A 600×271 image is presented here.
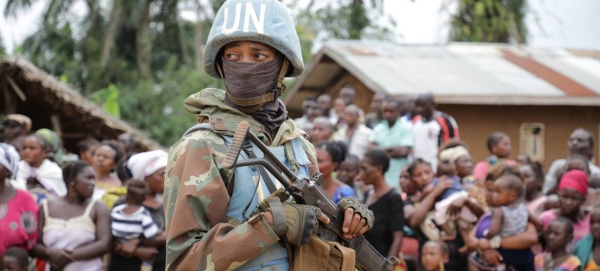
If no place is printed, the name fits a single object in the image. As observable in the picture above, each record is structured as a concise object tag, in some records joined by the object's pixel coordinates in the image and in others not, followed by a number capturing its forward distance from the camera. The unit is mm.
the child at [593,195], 7055
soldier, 2930
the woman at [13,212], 6232
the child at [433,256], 6492
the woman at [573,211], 6728
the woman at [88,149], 8827
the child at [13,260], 6121
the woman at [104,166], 7889
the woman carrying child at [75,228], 6297
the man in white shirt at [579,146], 8383
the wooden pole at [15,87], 11840
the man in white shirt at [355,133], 9917
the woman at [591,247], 6277
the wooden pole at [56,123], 13189
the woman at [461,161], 8086
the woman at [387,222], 6660
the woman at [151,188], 6406
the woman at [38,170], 7664
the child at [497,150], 8938
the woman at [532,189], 7770
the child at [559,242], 6383
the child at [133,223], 6414
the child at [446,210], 6789
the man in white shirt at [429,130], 9336
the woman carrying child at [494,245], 6402
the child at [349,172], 8117
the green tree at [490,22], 20453
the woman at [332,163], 6969
